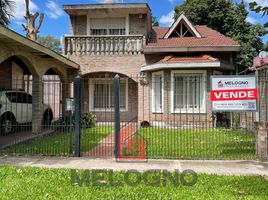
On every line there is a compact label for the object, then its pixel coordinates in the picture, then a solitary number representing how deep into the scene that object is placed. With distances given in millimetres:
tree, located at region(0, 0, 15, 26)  11673
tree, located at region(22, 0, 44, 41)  16889
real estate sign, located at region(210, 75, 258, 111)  5751
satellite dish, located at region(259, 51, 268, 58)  8978
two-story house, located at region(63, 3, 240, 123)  10899
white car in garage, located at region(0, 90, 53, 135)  8297
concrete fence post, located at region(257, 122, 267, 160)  5477
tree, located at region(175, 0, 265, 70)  17811
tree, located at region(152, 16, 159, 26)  28125
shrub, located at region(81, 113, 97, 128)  10497
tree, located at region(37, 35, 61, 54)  45918
